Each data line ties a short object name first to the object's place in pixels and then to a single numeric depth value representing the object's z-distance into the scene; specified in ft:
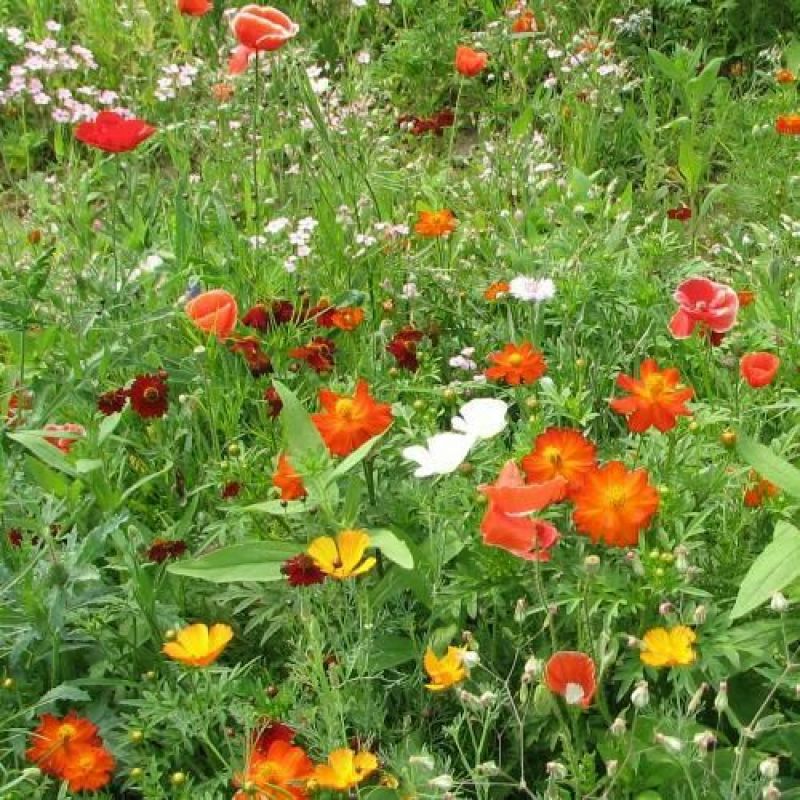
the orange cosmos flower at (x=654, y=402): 6.52
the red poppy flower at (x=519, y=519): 6.11
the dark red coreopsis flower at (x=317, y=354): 7.32
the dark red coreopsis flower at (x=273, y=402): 7.13
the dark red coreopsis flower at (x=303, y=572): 6.42
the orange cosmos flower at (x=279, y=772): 6.06
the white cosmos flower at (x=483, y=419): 6.51
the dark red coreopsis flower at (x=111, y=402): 6.99
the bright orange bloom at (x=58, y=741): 6.29
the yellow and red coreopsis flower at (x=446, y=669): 6.12
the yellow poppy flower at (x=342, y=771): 6.03
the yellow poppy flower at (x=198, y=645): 6.15
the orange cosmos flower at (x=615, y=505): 6.31
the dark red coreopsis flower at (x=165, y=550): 6.72
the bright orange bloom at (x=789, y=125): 8.49
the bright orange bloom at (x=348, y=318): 7.55
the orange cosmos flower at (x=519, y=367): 6.95
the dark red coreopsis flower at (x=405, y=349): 7.31
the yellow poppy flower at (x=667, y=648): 6.12
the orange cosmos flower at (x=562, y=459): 6.43
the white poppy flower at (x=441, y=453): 6.42
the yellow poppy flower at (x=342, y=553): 6.25
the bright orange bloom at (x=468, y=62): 8.59
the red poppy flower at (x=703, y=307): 6.90
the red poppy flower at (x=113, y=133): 7.33
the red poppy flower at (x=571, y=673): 6.08
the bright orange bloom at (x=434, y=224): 7.92
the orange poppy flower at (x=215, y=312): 7.19
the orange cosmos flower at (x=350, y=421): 6.60
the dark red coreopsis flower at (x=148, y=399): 6.98
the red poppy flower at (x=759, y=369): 6.71
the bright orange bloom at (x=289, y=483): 6.60
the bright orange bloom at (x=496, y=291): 7.60
